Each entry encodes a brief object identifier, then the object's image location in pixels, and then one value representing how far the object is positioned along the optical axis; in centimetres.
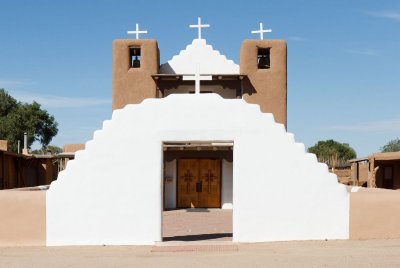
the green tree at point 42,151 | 5722
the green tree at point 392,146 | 7395
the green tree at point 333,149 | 7381
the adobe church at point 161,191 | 1155
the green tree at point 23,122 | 5419
